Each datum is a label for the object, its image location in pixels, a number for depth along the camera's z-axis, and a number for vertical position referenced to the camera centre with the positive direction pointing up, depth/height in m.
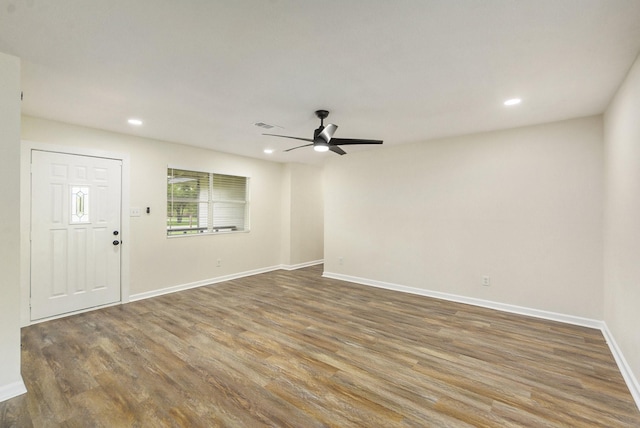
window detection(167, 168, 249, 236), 4.95 +0.23
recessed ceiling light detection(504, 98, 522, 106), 2.93 +1.19
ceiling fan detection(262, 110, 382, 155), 3.06 +0.84
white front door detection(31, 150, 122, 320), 3.53 -0.24
